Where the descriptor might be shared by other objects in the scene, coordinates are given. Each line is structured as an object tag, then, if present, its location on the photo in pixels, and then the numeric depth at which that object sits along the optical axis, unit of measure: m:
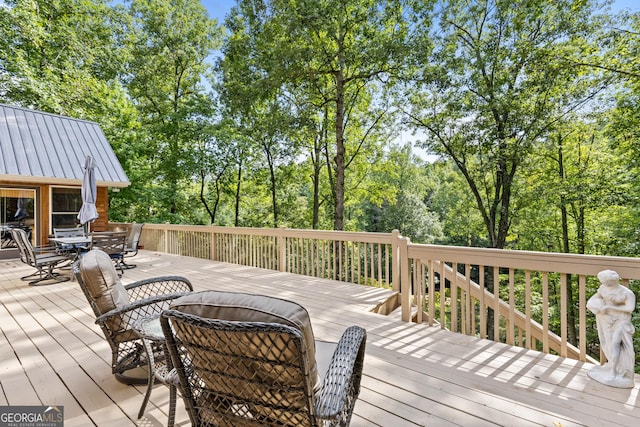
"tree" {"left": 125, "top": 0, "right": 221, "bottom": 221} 14.77
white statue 2.26
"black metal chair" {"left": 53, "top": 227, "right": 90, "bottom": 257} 6.37
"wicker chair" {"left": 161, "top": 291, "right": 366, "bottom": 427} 1.11
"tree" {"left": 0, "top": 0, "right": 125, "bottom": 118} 11.12
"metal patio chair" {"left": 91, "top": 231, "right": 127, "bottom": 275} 6.17
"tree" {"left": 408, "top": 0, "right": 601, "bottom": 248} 8.51
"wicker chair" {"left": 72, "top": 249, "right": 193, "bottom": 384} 2.19
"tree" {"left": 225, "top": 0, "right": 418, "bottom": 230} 9.19
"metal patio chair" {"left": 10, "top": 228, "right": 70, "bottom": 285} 5.64
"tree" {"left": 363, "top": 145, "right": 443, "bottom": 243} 21.56
